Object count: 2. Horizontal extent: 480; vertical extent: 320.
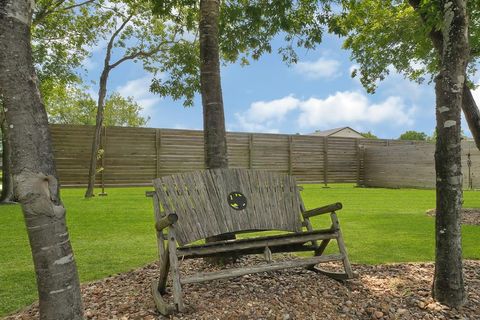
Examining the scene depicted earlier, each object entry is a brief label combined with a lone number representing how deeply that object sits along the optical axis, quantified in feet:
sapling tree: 36.76
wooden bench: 8.73
